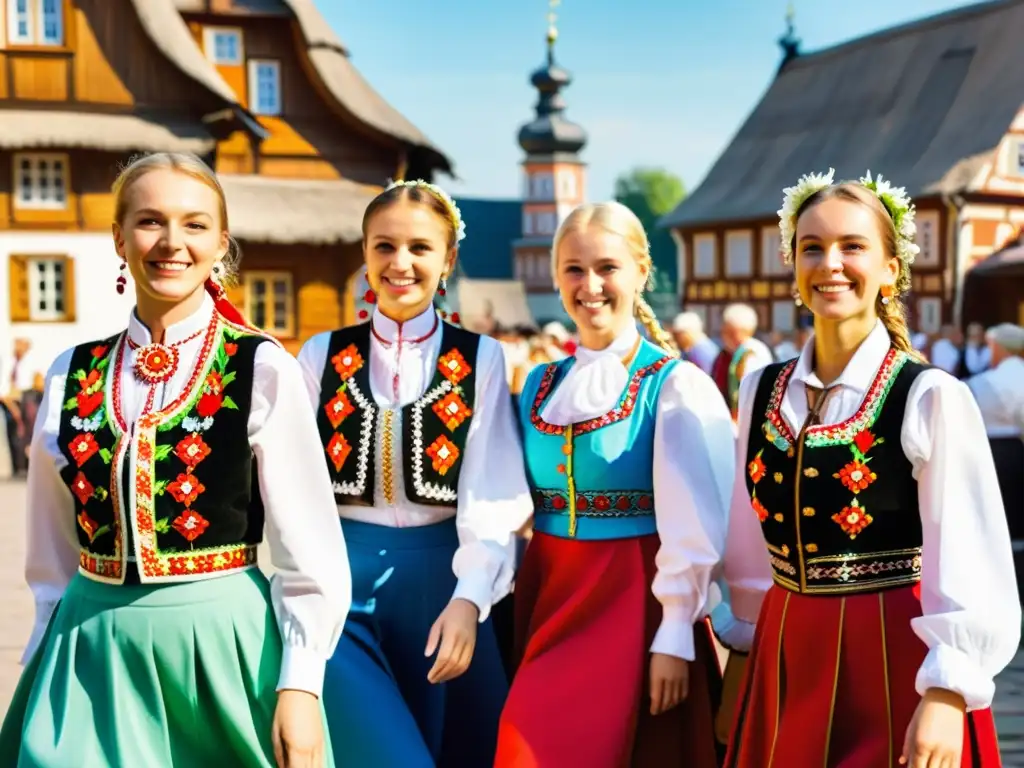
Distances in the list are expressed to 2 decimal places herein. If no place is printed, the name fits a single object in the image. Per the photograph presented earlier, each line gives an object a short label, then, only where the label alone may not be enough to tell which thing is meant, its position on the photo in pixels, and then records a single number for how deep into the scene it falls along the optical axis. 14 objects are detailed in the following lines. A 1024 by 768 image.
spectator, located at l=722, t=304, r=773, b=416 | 9.15
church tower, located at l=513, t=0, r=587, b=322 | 77.06
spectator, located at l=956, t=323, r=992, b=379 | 18.61
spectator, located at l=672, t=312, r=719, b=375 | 10.29
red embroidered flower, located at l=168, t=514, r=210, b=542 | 2.45
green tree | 83.44
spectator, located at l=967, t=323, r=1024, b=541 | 7.50
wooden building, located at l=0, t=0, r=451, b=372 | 22.11
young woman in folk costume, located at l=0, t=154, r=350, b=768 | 2.41
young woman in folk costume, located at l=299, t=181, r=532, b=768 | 3.22
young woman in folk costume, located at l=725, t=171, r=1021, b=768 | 2.45
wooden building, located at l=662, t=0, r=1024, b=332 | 28.14
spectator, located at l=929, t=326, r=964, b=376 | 18.80
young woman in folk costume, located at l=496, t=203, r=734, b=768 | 3.08
